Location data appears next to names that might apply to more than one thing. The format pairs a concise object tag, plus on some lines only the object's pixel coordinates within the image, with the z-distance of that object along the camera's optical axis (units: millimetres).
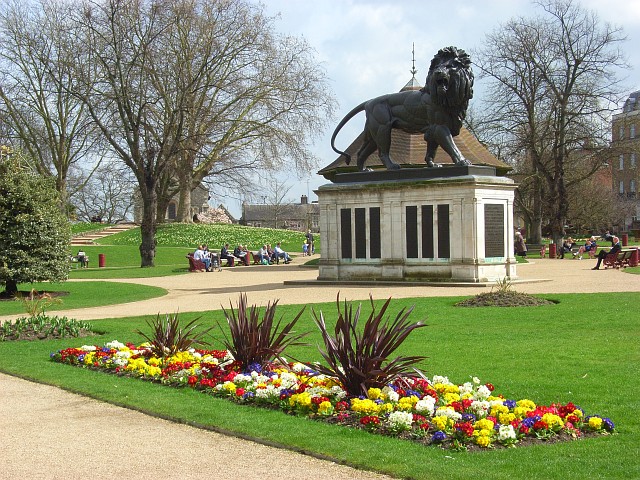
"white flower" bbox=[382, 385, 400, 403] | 8633
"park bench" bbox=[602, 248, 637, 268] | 33281
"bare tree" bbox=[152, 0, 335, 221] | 46156
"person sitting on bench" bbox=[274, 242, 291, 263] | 48250
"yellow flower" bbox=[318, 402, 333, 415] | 8656
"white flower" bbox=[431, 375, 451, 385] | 9377
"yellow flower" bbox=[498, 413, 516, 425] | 7668
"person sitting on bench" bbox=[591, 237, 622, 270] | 33219
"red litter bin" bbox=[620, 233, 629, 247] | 54762
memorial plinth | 26141
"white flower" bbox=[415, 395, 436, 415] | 8211
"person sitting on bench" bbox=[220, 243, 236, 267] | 46594
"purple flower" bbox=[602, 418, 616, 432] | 7613
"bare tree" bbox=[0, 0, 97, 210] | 50938
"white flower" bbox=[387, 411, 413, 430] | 7879
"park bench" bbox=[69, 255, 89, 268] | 48547
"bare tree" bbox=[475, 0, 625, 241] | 49062
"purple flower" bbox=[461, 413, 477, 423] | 7850
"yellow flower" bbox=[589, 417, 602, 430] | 7551
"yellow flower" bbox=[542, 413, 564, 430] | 7523
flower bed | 7527
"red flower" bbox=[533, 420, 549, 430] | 7543
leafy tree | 26578
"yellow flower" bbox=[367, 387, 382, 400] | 8797
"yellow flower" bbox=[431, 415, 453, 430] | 7676
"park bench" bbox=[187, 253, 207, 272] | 40750
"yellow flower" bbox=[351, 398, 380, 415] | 8375
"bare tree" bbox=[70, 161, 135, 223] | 90688
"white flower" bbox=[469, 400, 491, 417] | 8000
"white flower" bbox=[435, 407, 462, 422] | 7867
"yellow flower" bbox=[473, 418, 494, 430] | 7422
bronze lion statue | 26047
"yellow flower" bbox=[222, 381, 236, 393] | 10000
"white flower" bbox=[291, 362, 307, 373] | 10527
